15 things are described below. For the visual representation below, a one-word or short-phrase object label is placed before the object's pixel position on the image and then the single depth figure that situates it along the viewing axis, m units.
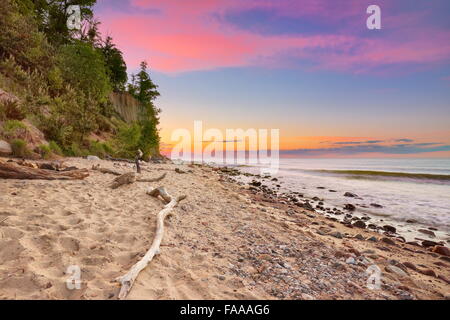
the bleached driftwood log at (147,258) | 2.55
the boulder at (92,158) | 14.20
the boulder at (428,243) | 6.52
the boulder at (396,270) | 4.00
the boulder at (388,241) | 6.27
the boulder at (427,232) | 7.46
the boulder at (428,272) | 4.34
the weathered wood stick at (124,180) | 7.80
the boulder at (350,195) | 14.22
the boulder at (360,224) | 8.02
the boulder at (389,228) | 7.74
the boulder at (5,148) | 8.86
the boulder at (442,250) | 5.82
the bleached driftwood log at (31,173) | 6.50
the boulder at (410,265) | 4.57
